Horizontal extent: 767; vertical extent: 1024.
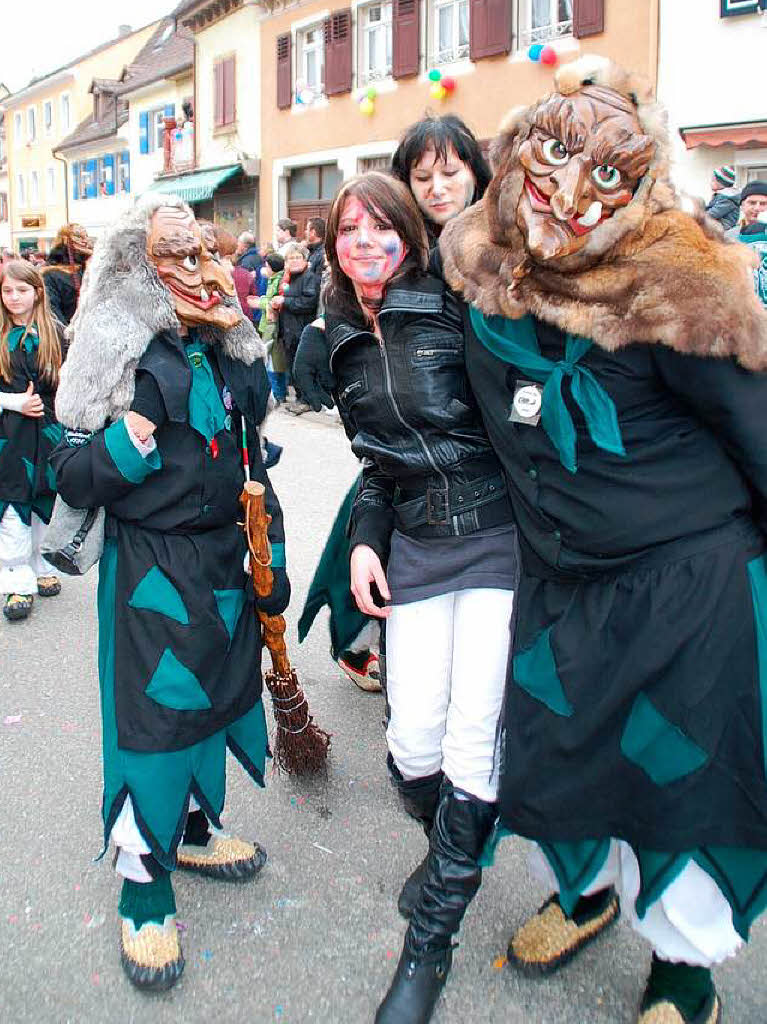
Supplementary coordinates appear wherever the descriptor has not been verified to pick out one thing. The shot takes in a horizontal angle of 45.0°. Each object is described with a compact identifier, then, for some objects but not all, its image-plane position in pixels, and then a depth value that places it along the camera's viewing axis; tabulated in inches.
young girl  181.5
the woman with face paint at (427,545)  82.7
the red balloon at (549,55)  489.1
